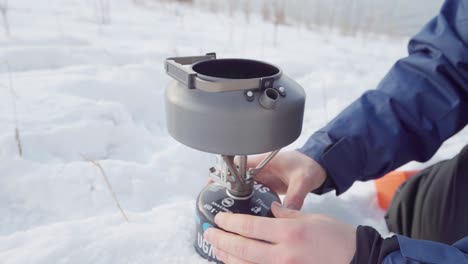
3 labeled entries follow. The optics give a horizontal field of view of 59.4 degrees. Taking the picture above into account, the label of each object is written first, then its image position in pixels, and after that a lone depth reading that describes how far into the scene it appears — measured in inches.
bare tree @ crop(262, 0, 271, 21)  175.6
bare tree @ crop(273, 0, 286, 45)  166.1
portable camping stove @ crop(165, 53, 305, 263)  26.3
